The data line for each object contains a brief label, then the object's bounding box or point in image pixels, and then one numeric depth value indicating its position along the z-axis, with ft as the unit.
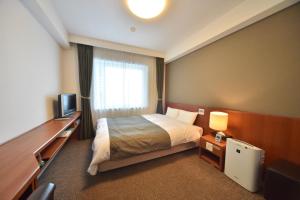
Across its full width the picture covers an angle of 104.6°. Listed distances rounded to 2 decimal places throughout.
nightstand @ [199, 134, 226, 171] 6.31
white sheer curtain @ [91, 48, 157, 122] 11.00
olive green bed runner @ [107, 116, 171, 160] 5.71
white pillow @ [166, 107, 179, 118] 11.13
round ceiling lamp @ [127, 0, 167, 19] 5.28
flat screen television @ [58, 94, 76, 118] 7.68
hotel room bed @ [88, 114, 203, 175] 5.52
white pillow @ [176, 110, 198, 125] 9.17
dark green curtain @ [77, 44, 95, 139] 10.19
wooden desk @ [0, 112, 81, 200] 2.31
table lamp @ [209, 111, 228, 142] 6.64
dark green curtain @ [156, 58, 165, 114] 13.49
